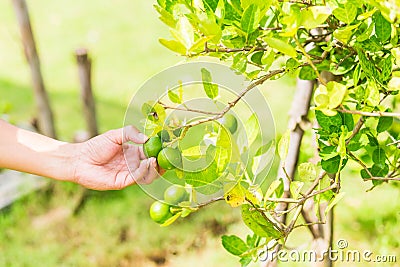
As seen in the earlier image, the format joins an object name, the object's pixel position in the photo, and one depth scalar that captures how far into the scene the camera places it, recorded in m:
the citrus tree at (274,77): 1.35
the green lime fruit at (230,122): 1.61
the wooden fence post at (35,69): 3.87
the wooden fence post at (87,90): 3.88
